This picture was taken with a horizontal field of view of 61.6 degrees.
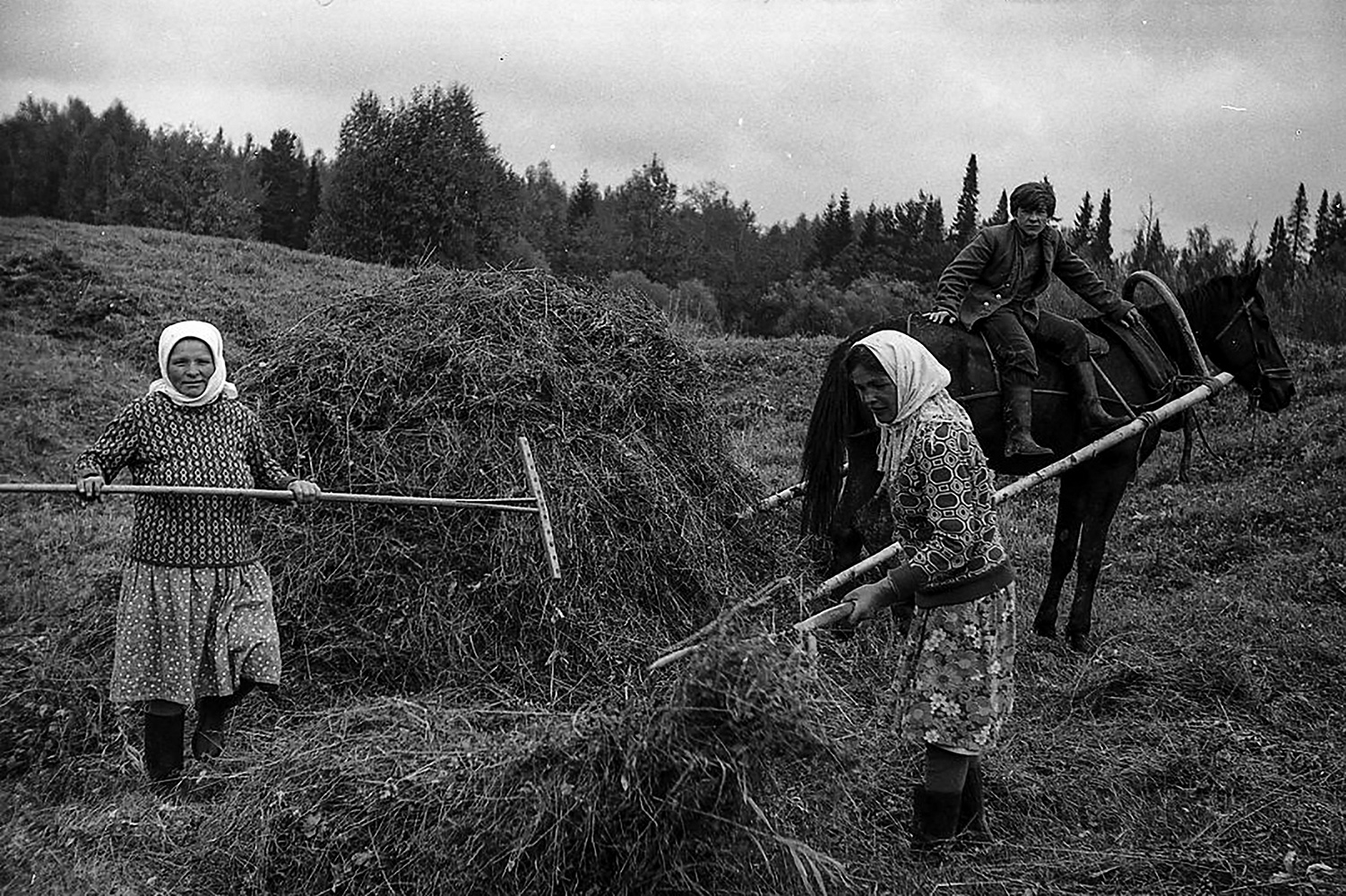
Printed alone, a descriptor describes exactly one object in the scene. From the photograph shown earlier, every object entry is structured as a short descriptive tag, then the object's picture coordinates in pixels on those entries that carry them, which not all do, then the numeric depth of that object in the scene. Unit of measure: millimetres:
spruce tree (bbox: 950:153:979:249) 42312
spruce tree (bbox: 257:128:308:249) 48781
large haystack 5145
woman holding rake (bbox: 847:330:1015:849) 3455
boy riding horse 6406
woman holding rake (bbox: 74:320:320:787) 4051
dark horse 6199
